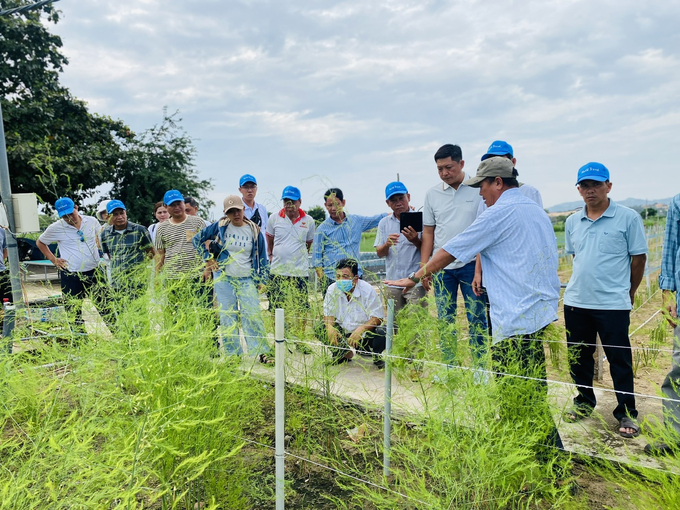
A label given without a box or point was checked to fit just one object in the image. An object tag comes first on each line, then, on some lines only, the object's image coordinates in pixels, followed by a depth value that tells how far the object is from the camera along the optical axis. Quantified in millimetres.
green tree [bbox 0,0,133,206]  13383
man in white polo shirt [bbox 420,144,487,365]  3891
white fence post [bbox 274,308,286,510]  2289
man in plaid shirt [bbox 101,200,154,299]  4895
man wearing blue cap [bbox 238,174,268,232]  5520
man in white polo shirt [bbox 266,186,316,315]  4887
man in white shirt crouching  3244
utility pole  5805
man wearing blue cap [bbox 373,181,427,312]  4395
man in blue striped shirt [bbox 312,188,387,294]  4391
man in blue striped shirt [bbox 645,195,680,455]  2953
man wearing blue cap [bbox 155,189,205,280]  4926
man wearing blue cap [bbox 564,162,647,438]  3193
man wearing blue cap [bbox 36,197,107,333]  5258
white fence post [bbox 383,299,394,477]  2525
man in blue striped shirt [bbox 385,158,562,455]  2578
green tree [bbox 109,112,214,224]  17750
